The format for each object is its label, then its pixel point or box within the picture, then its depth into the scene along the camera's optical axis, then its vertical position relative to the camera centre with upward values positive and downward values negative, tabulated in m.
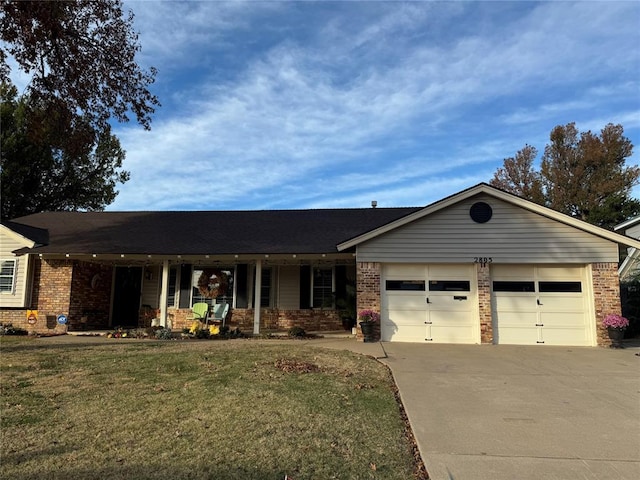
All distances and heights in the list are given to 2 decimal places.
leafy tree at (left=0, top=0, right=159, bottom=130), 10.15 +5.85
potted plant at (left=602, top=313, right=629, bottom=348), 11.70 -0.66
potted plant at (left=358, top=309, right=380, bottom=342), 12.43 -0.65
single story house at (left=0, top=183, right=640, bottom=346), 12.43 +0.94
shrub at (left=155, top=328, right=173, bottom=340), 13.31 -1.08
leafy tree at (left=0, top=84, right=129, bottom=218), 25.94 +7.82
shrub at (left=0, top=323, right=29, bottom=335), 14.16 -1.08
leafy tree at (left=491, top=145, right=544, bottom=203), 37.62 +10.72
